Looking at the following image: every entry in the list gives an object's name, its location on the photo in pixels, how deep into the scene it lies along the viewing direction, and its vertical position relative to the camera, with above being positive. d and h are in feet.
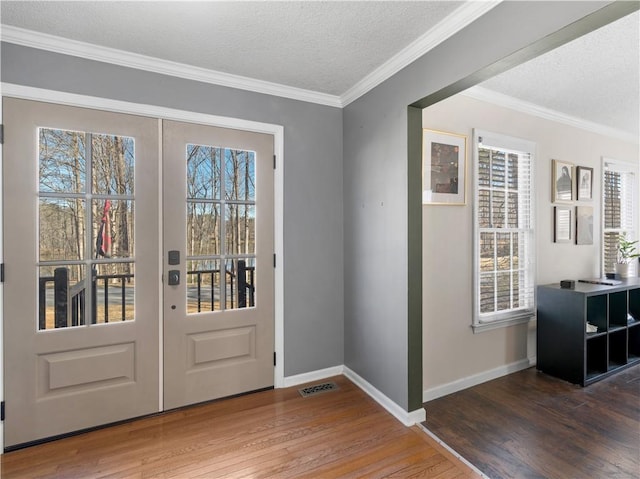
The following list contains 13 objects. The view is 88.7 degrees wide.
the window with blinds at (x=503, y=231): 9.40 +0.27
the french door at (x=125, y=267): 6.63 -0.60
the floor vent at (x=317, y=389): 8.79 -4.09
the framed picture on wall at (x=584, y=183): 11.47 +2.04
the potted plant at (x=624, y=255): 12.00 -0.59
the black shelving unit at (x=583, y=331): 9.36 -2.75
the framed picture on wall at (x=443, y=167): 8.46 +1.93
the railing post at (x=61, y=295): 6.90 -1.15
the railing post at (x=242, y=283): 8.64 -1.14
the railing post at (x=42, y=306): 6.77 -1.35
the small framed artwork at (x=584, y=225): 11.50 +0.54
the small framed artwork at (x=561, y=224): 10.91 +0.54
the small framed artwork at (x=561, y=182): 10.80 +1.96
